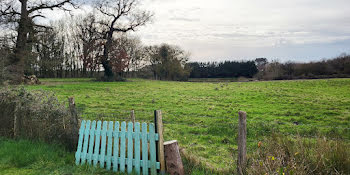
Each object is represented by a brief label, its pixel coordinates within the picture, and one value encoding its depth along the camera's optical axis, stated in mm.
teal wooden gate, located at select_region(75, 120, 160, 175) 5301
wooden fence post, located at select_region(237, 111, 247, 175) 4750
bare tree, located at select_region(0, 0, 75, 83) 26562
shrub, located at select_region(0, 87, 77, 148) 7145
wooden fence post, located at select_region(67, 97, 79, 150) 6926
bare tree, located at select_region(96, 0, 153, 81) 38719
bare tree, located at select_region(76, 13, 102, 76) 37781
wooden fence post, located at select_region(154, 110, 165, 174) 5105
